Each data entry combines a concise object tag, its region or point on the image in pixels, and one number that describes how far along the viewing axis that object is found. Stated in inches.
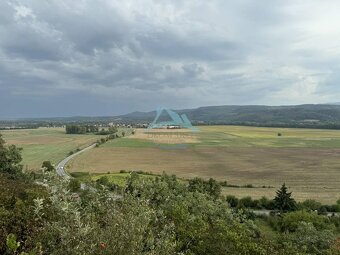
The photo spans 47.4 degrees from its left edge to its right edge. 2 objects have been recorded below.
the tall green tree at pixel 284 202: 2325.3
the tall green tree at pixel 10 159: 2433.6
